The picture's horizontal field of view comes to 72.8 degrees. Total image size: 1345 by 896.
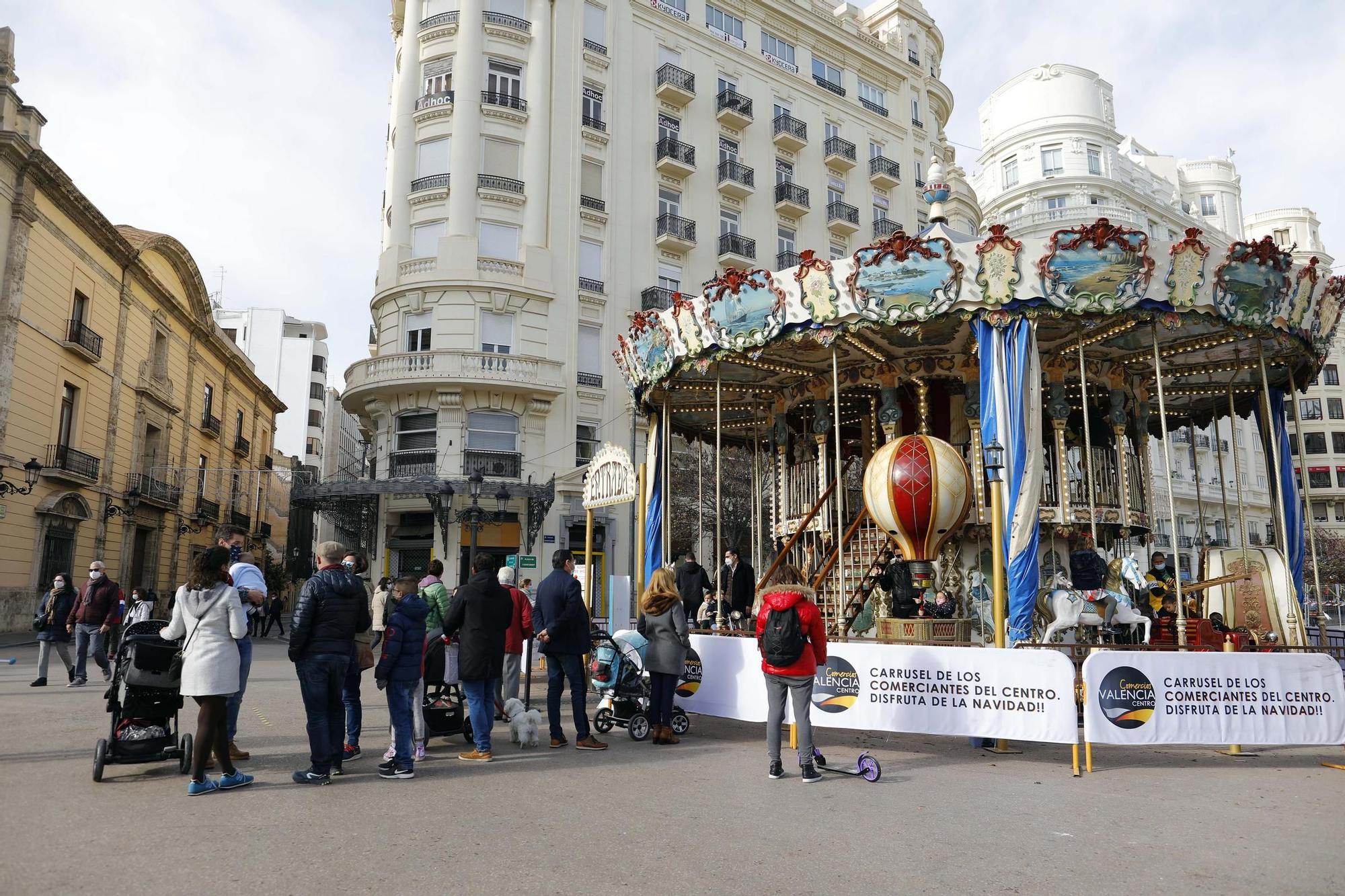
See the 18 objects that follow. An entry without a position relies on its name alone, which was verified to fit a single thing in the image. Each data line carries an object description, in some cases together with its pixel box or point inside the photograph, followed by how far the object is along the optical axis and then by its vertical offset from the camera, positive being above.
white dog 8.91 -1.31
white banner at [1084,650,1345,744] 8.26 -0.92
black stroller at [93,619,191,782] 7.18 -0.93
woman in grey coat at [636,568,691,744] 9.14 -0.50
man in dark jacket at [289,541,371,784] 6.96 -0.45
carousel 11.30 +3.47
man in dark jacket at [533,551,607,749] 8.91 -0.46
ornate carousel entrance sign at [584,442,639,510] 13.16 +1.65
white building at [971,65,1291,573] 49.94 +24.36
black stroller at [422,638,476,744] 8.89 -1.11
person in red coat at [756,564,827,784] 7.54 -0.50
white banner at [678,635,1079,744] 8.23 -0.91
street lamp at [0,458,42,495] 20.33 +2.60
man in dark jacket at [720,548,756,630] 15.33 +0.08
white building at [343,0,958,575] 30.20 +14.07
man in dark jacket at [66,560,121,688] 12.78 -0.35
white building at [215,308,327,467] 60.62 +14.93
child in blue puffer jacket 7.32 -0.66
